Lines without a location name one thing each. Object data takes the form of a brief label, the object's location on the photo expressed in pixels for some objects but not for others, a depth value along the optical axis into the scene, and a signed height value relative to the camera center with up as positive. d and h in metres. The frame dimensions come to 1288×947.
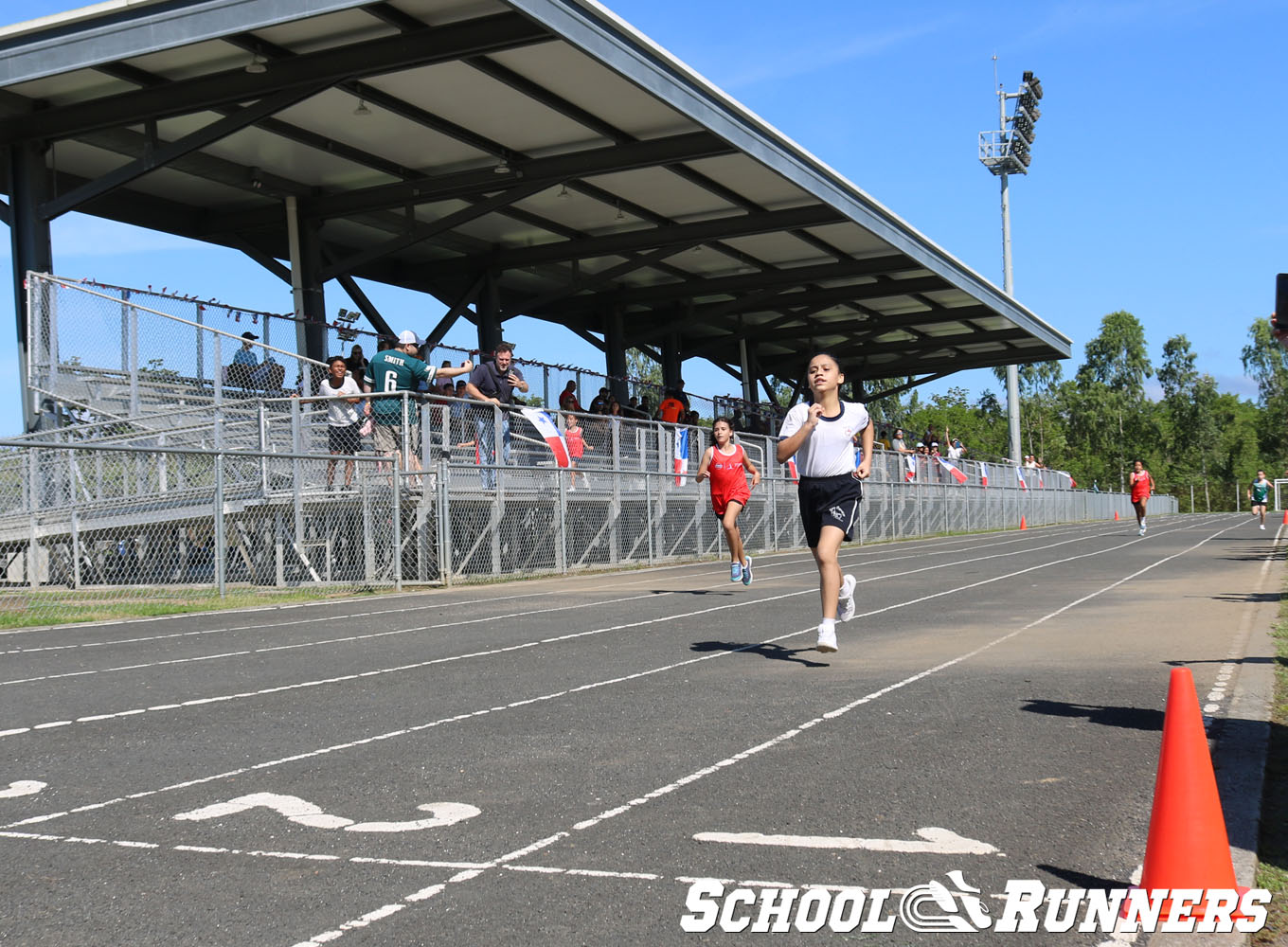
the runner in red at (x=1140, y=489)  35.12 -0.06
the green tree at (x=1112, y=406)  111.56 +6.86
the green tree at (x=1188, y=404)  115.81 +7.02
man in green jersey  16.81 +1.58
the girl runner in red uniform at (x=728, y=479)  15.55 +0.24
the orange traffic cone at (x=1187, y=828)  3.58 -0.92
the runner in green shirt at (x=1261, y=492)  41.78 -0.31
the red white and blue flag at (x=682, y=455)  23.64 +0.82
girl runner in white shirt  9.02 +0.15
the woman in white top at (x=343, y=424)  17.19 +1.11
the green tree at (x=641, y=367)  83.54 +8.77
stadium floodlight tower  64.94 +17.33
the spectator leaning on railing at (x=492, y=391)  18.06 +1.60
